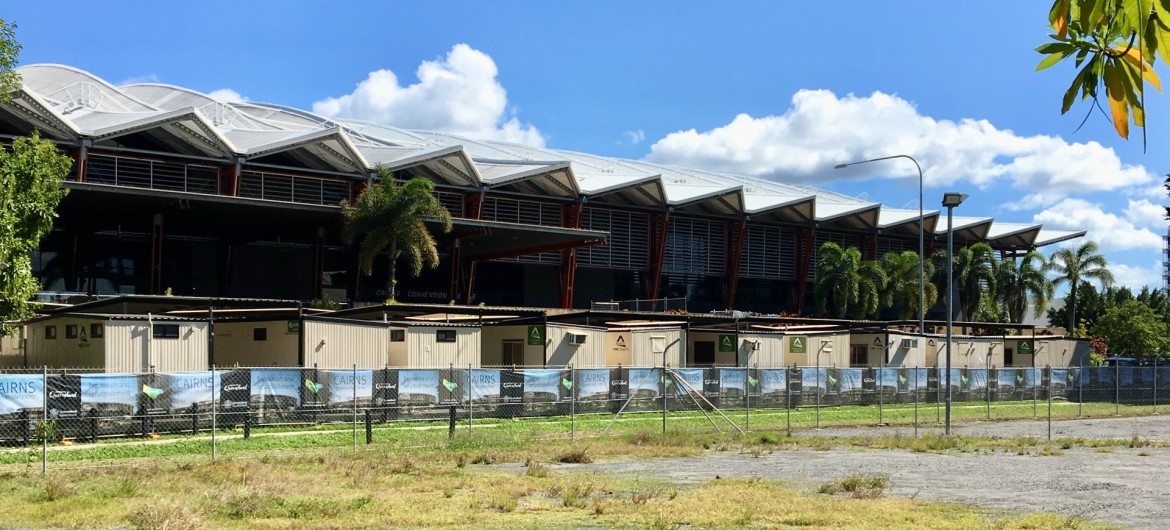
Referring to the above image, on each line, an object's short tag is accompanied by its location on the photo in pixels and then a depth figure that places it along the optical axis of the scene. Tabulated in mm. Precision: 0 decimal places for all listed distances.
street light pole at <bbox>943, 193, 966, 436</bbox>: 33531
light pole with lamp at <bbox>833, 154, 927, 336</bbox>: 52588
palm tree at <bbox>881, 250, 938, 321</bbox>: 93375
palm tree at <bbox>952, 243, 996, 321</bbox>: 100188
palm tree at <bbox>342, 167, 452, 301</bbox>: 64375
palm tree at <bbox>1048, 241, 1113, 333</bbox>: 104562
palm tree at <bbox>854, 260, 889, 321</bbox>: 90625
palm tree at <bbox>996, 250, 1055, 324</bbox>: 100250
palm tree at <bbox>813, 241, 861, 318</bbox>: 89875
